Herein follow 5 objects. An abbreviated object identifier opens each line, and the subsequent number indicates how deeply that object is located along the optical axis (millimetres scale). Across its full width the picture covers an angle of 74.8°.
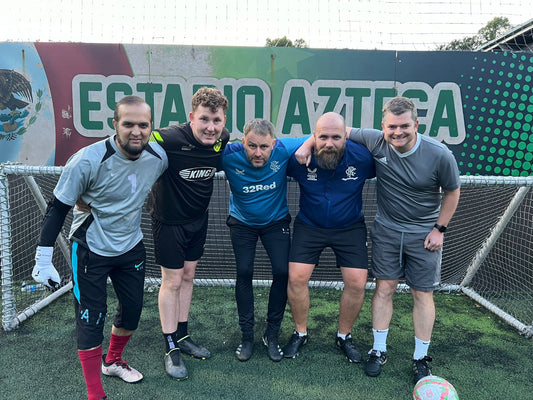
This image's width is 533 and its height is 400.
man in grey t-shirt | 2359
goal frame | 3096
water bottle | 3913
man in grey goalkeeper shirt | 1998
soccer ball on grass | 2143
